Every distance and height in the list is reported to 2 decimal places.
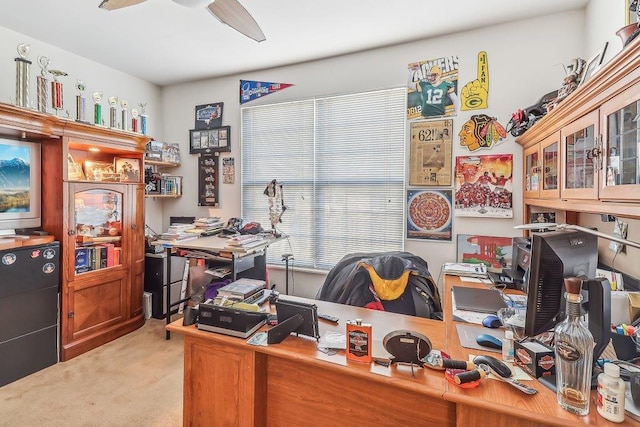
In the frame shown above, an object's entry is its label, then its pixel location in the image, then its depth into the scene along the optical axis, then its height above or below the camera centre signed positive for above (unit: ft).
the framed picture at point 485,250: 8.99 -1.15
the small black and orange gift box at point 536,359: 3.48 -1.64
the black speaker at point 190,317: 4.84 -1.63
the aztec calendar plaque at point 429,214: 9.60 -0.12
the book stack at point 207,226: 10.97 -0.59
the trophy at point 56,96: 8.52 +3.02
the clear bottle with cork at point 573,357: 2.96 -1.38
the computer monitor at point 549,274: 3.70 -0.75
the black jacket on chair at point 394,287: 6.77 -1.65
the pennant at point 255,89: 11.68 +4.46
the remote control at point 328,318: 5.11 -1.75
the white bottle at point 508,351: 3.86 -1.71
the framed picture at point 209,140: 12.54 +2.76
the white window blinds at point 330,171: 10.28 +1.34
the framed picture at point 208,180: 12.82 +1.18
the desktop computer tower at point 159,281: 11.34 -2.60
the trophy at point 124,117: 10.31 +2.97
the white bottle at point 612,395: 2.80 -1.62
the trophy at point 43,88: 8.13 +3.08
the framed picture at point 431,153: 9.53 +1.72
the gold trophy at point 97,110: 9.51 +2.95
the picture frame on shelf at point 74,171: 9.09 +1.10
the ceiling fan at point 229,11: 5.56 +3.77
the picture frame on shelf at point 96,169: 9.90 +1.25
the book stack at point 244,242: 8.63 -0.95
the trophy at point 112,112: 9.85 +3.02
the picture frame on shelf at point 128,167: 10.55 +1.40
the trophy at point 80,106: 8.94 +2.89
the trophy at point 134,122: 10.82 +2.95
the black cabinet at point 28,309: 7.41 -2.45
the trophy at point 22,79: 7.53 +3.07
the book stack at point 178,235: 9.78 -0.79
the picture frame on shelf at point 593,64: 5.22 +2.53
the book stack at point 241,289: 5.36 -1.38
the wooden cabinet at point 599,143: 3.56 +0.95
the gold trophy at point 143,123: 11.14 +2.99
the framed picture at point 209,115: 12.66 +3.74
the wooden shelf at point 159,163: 12.15 +1.81
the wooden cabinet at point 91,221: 8.45 -0.35
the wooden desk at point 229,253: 8.76 -1.24
